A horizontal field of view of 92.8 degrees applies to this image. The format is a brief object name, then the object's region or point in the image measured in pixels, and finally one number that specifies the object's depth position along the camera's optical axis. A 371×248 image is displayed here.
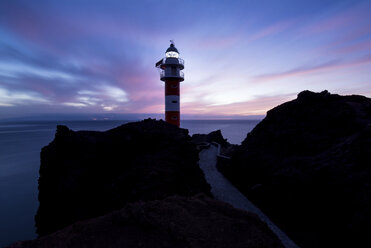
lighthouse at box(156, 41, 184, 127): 18.48
